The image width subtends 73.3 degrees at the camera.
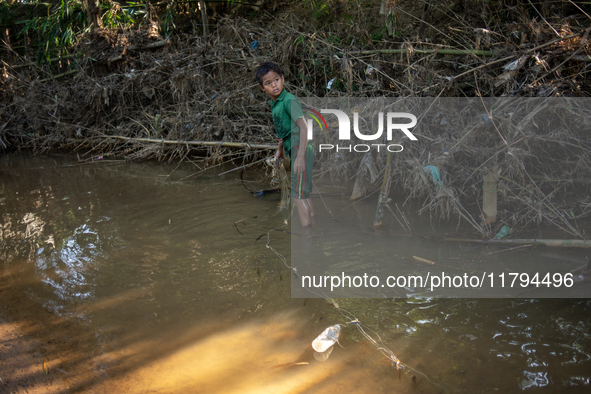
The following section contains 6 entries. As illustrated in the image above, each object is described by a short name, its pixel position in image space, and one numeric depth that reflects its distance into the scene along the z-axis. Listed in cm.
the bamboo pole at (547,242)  288
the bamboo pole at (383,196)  360
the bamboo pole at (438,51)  429
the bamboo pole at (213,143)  572
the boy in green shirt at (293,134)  329
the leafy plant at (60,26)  914
